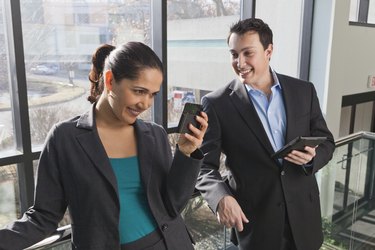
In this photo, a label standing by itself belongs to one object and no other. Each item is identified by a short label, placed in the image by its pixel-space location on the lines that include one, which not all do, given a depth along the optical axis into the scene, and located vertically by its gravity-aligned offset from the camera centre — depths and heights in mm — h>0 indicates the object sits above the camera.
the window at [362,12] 5388 +308
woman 1079 -411
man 1619 -471
